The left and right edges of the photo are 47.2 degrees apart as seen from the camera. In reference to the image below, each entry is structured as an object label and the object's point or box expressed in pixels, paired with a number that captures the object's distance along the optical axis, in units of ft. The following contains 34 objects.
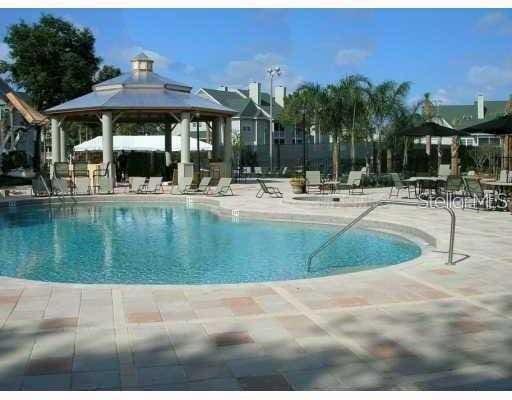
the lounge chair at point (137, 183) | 71.15
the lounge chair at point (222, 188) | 66.18
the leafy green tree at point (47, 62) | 130.21
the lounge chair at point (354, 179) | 69.00
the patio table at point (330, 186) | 66.49
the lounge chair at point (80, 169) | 77.61
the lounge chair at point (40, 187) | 64.34
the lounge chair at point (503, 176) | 55.72
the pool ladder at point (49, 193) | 64.08
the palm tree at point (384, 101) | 99.35
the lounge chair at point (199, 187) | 70.28
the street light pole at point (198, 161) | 85.38
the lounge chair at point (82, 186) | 70.79
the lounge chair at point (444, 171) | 72.25
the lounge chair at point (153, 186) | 71.26
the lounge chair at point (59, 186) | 66.49
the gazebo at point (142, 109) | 78.23
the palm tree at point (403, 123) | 107.25
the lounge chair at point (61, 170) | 74.30
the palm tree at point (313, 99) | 95.20
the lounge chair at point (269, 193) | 63.60
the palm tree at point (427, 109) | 136.15
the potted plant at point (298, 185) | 65.98
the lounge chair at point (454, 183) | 51.70
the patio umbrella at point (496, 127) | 48.65
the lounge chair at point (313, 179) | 67.15
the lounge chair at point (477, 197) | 46.75
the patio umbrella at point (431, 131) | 61.36
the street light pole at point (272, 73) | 132.16
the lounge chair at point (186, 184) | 73.51
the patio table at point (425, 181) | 57.33
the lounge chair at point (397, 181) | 57.98
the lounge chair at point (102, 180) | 71.46
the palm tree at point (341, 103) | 95.30
